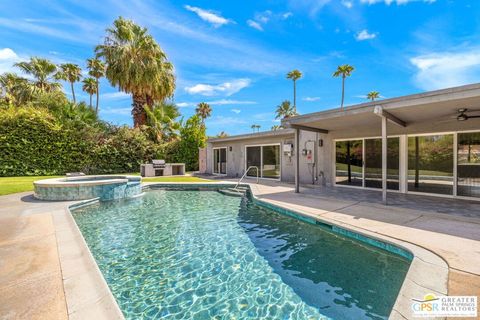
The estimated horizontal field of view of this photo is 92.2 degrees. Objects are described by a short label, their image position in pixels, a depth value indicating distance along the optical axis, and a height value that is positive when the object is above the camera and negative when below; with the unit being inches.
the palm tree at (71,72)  999.6 +397.4
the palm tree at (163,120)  756.0 +134.2
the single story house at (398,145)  245.6 +21.8
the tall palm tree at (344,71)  1289.4 +498.3
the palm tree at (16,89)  756.6 +241.2
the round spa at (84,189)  313.4 -41.9
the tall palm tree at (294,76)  1424.7 +519.9
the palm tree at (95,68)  1022.4 +415.1
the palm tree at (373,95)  1440.7 +401.8
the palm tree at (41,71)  784.9 +312.7
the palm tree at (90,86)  1127.0 +369.9
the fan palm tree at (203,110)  1477.6 +322.3
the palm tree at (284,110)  1541.6 +340.1
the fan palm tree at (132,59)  674.8 +303.3
